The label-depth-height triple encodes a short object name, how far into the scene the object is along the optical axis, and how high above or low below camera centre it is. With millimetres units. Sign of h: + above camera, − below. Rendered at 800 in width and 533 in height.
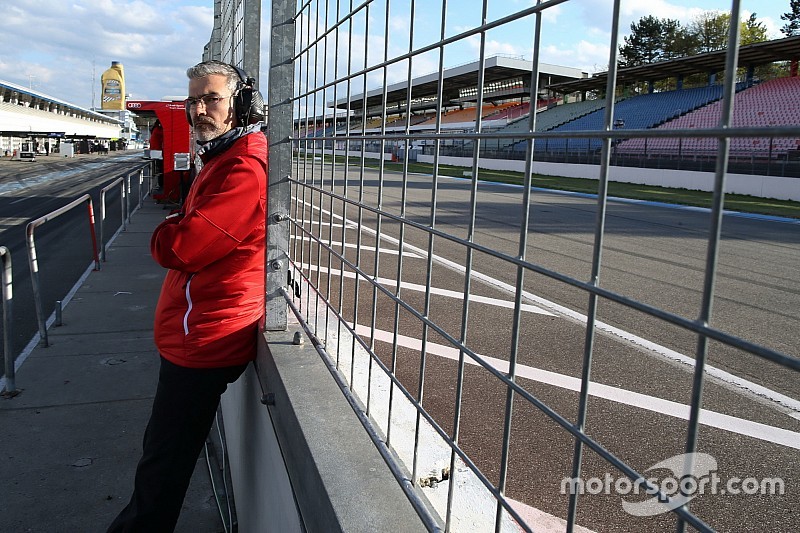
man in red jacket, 2416 -527
